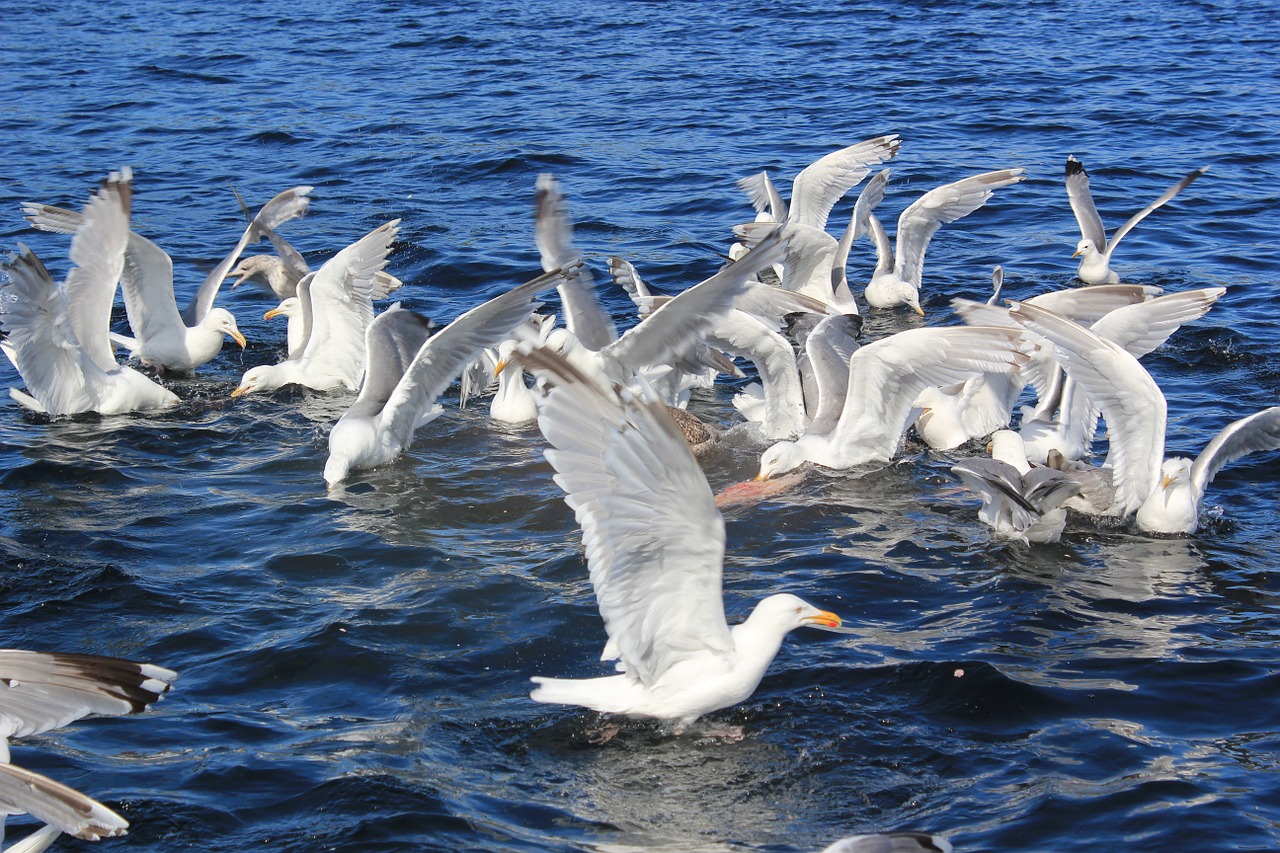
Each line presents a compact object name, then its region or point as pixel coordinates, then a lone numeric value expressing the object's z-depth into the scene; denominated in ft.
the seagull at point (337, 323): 36.40
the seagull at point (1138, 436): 26.48
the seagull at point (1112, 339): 30.14
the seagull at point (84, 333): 33.24
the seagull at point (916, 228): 42.06
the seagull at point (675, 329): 26.40
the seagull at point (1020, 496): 24.94
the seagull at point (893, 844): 13.99
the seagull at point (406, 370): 28.53
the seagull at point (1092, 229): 41.68
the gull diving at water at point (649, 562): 16.67
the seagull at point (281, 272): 40.86
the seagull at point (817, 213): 39.70
